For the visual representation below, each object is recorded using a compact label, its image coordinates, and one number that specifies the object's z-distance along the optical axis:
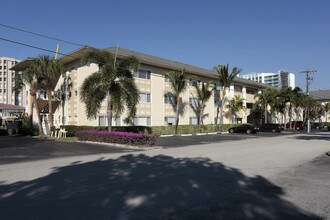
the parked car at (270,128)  48.62
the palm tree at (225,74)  42.19
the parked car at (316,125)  70.31
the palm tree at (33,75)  27.47
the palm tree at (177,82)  35.28
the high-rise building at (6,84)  128.38
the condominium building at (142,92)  31.08
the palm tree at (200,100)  40.00
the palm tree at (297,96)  56.21
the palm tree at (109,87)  22.67
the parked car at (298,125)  56.61
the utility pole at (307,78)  56.87
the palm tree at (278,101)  53.97
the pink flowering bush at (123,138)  20.25
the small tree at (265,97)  53.34
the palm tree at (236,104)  48.00
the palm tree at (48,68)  27.55
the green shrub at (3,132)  33.94
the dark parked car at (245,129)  43.50
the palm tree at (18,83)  30.53
